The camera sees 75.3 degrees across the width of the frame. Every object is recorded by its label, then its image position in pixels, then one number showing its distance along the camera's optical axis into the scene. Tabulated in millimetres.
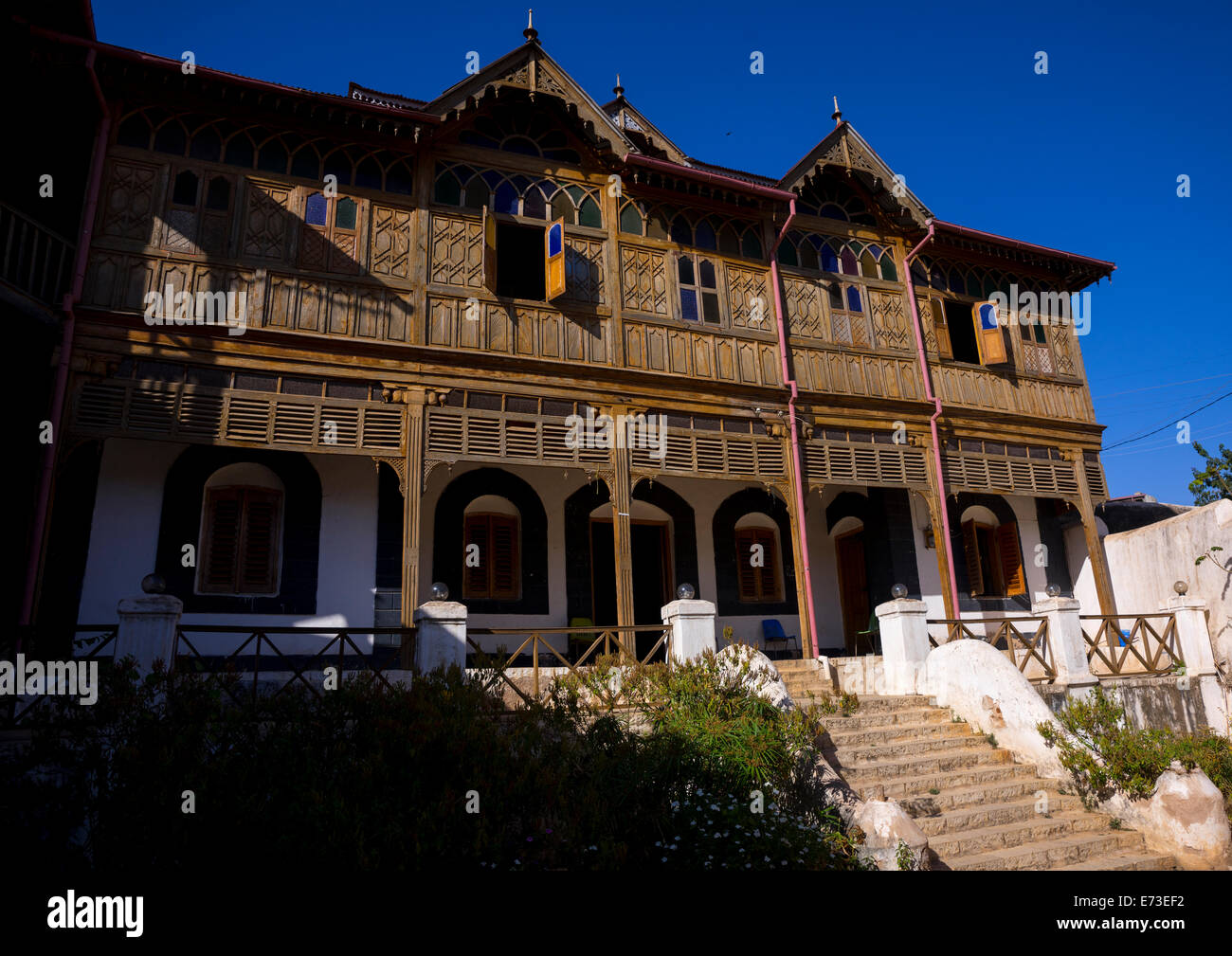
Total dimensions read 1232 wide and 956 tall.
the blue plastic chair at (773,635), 14992
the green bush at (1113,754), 8750
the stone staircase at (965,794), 7855
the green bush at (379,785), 5547
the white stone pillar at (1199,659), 12766
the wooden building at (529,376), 11242
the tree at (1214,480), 23922
